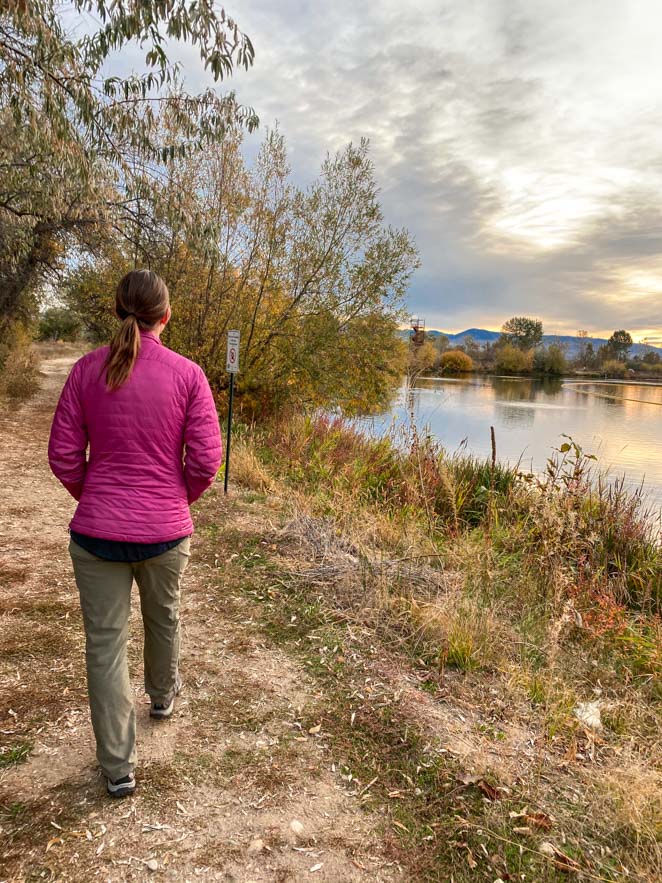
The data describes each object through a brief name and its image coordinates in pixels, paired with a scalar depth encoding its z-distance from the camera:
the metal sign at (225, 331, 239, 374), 7.13
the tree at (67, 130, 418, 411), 11.87
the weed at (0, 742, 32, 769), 2.40
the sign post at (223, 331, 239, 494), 7.13
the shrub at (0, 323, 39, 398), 15.92
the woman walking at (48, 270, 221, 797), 2.03
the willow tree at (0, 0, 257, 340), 4.59
